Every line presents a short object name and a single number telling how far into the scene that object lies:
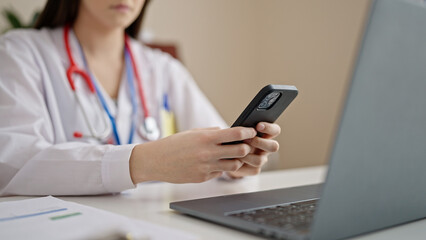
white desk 0.57
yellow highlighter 1.35
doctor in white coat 0.76
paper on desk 0.50
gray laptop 0.45
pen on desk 0.48
